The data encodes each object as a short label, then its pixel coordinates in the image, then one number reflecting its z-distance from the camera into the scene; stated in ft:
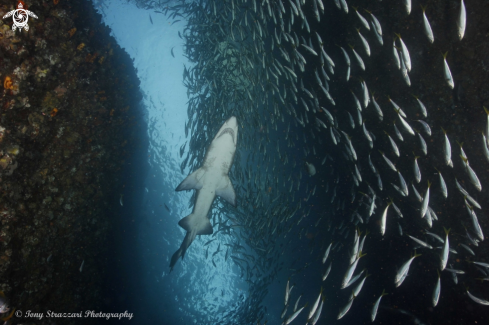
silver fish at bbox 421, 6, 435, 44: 11.90
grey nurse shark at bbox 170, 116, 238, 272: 16.34
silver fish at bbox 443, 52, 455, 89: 12.14
